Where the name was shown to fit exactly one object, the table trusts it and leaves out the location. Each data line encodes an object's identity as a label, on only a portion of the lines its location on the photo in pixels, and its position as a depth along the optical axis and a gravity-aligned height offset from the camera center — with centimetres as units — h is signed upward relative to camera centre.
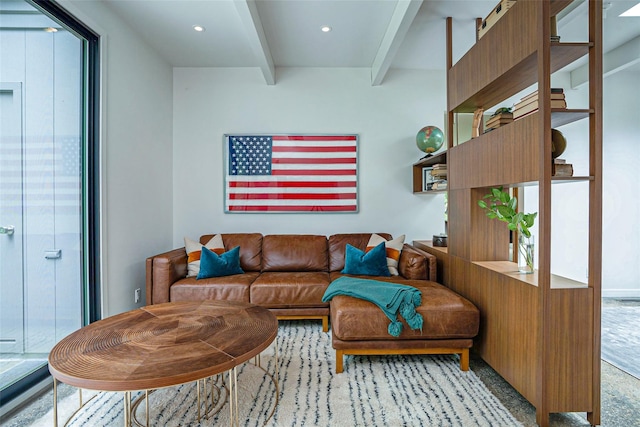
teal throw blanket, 208 -62
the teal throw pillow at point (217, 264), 301 -54
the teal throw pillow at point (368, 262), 308 -52
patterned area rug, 166 -112
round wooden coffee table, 115 -61
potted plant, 196 -7
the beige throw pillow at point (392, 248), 318 -40
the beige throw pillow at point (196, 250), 311 -42
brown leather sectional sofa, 211 -68
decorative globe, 346 +80
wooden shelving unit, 158 -26
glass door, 189 +14
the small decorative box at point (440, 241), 324 -32
